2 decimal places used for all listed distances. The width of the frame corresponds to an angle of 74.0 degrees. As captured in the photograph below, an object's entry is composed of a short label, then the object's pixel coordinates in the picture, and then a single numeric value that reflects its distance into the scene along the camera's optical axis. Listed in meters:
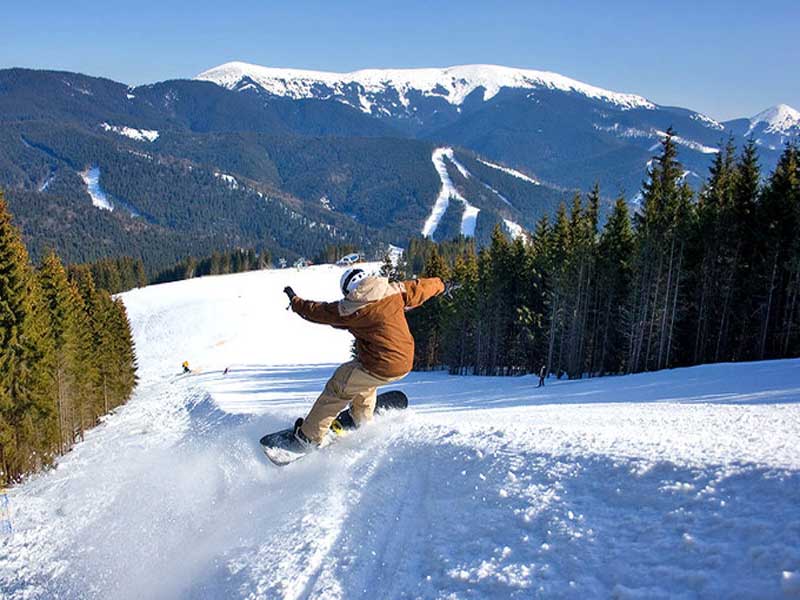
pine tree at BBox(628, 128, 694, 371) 31.92
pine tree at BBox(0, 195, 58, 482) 22.51
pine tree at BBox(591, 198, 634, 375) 36.66
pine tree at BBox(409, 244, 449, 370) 48.69
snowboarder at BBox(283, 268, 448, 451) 7.31
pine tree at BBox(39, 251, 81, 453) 28.52
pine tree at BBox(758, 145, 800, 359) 28.33
